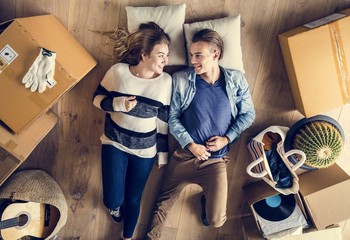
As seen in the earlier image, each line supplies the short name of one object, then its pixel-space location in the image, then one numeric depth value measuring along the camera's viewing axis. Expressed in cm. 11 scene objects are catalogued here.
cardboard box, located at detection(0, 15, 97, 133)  133
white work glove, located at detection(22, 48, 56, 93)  134
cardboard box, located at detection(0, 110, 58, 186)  137
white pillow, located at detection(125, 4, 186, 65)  157
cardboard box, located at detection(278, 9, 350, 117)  151
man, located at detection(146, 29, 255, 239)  161
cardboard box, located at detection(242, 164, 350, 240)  162
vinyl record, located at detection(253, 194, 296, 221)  170
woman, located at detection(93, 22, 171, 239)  151
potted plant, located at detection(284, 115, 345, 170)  152
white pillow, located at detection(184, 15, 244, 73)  160
